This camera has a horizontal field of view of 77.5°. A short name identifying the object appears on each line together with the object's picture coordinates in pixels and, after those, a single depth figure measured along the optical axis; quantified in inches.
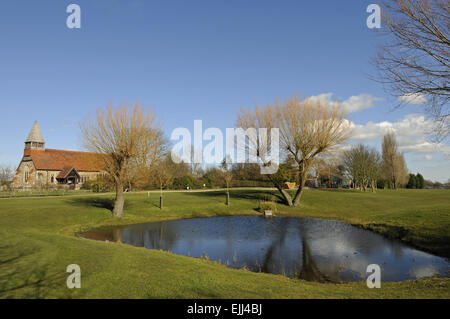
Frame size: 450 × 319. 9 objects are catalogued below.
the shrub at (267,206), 1209.9
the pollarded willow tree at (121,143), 944.3
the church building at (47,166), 2322.7
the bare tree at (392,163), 2815.0
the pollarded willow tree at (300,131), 1250.0
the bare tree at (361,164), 2187.5
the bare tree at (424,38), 343.3
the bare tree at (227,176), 1302.4
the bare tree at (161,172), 1136.4
